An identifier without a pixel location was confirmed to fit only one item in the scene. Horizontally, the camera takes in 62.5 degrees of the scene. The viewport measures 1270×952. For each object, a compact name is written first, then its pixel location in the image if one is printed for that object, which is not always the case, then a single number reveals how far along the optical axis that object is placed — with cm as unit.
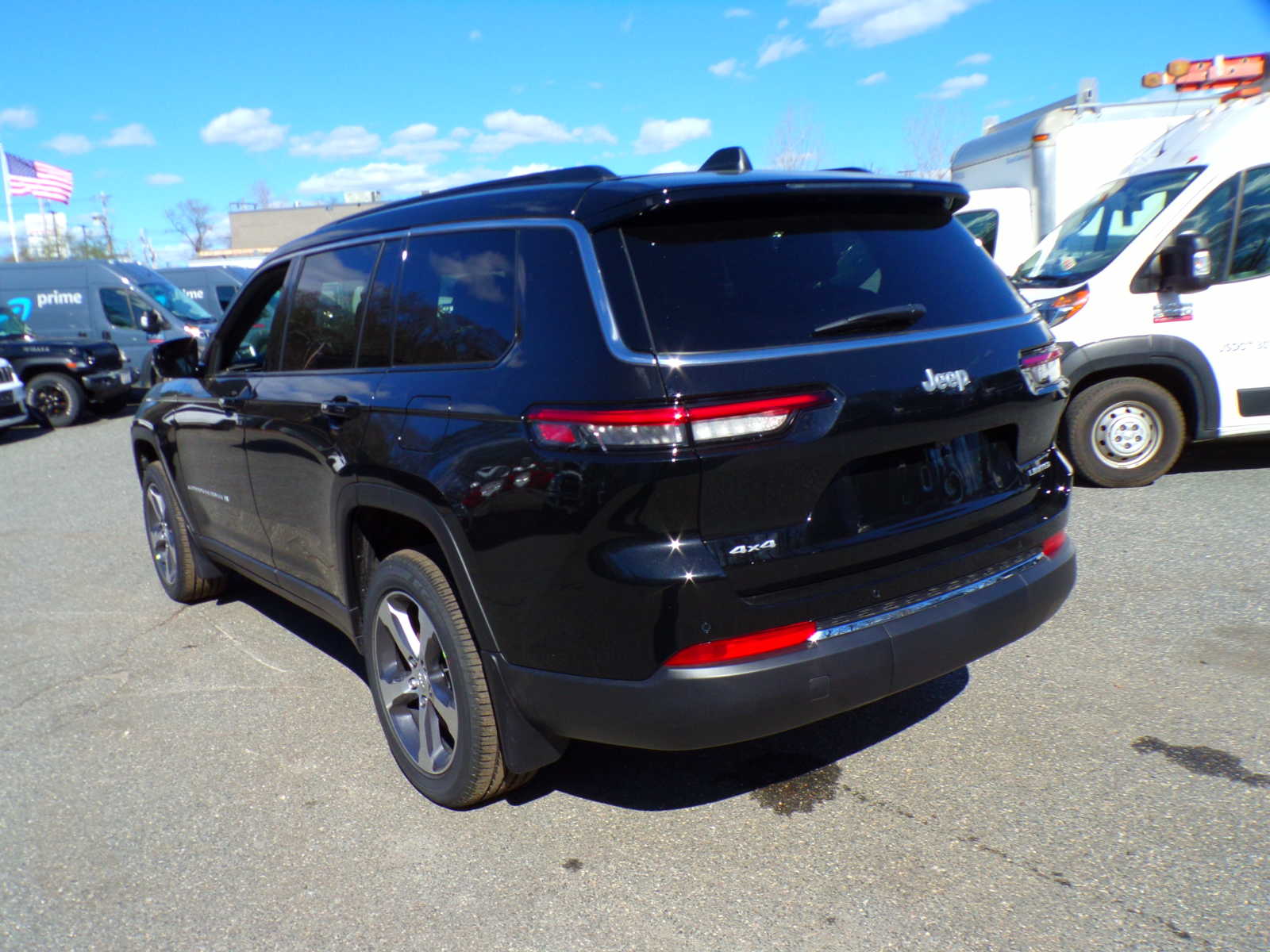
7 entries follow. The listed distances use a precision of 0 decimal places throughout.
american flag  3009
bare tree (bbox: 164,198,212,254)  9350
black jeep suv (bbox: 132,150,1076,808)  256
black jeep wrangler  1495
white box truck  1073
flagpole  3029
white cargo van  662
